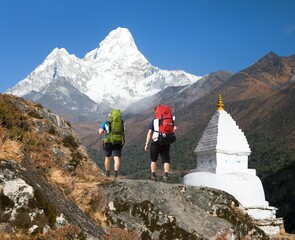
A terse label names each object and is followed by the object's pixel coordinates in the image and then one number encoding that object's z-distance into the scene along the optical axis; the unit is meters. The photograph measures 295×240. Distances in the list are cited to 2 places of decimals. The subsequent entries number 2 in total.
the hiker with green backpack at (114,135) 11.62
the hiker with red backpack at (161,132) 11.64
